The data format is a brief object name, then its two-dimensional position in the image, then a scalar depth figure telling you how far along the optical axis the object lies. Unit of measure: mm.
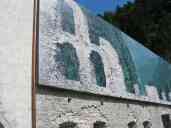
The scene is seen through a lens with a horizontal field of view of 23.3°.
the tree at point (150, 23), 30312
